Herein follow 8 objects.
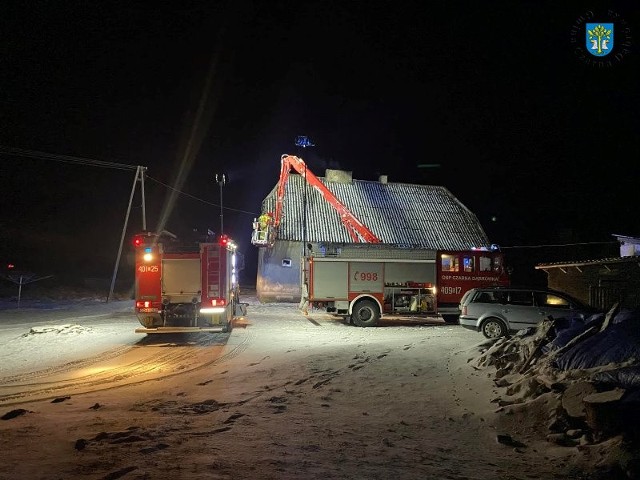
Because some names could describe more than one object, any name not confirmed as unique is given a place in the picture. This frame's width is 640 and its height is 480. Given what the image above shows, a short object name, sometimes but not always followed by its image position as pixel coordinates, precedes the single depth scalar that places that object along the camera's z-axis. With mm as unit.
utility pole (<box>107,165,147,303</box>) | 27622
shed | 20156
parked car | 13430
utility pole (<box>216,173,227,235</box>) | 26281
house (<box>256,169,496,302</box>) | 29062
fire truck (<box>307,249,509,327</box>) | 18359
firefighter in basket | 27031
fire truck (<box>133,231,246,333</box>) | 13602
